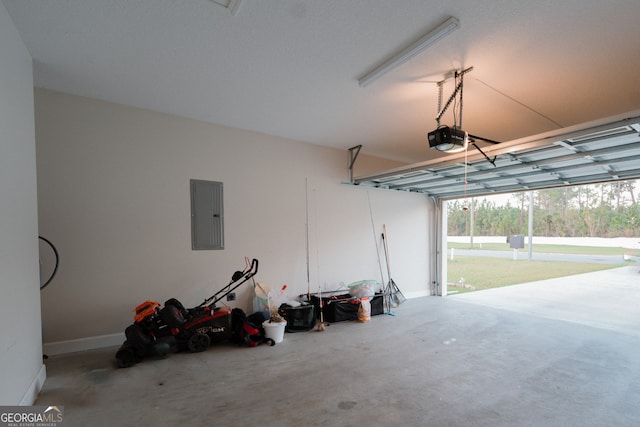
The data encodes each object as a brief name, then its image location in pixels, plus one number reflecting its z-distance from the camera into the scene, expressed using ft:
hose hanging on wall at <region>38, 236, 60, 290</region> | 9.88
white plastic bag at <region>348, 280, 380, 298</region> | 16.55
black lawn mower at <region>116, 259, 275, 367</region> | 10.04
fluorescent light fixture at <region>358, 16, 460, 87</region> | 6.94
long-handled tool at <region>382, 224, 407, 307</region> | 19.42
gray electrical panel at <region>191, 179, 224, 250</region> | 13.42
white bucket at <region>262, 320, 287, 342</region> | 12.37
